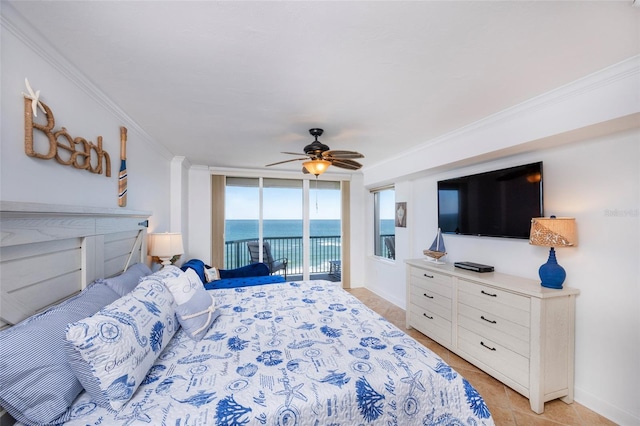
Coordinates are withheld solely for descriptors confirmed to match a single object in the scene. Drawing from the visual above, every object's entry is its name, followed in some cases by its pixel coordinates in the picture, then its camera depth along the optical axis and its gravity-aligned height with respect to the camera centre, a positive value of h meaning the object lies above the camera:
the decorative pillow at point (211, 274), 3.66 -0.87
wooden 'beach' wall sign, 1.32 +0.43
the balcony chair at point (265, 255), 5.14 -0.82
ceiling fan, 2.51 +0.56
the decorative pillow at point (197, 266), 3.49 -0.72
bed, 1.08 -0.81
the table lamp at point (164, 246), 2.96 -0.38
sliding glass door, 5.16 -0.18
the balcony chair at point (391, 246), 4.83 -0.63
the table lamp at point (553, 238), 2.07 -0.21
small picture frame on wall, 4.35 -0.04
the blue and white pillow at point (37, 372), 0.96 -0.61
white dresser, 2.05 -1.03
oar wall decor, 2.30 +0.36
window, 4.93 -0.20
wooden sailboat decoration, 3.36 -0.48
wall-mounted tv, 2.45 +0.11
